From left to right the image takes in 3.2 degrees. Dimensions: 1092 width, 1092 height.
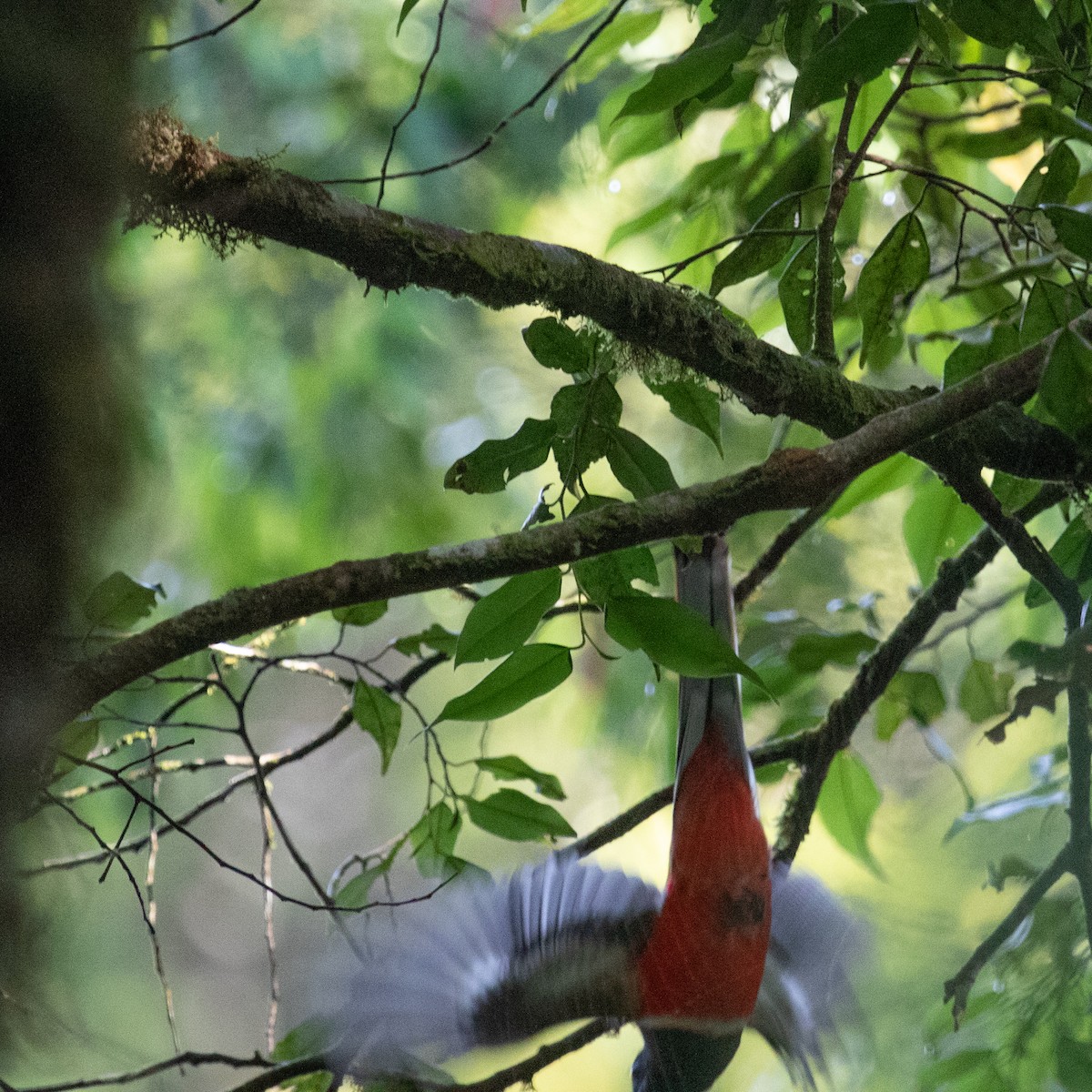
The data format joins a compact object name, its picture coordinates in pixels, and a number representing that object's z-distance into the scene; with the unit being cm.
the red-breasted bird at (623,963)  803
